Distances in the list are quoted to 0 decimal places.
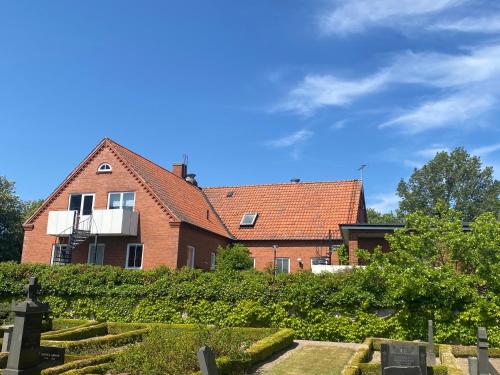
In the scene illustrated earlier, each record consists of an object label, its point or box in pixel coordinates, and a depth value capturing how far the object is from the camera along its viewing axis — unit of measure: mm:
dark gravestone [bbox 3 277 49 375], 11344
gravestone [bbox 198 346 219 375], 8672
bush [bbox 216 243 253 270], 28594
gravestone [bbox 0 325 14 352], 15148
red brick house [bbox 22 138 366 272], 29609
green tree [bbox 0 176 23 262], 44656
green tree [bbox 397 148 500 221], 70750
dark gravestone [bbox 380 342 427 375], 11744
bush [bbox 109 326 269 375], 11742
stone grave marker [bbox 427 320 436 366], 15178
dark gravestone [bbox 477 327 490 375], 12641
